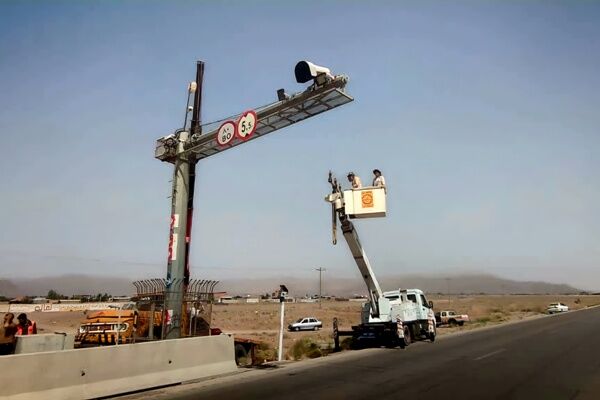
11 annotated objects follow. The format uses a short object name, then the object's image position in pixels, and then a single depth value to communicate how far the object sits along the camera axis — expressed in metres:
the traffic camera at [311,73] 12.98
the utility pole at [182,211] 17.17
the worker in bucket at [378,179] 17.45
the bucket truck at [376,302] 17.44
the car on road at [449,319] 43.03
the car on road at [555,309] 66.38
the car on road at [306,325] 48.47
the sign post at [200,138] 13.34
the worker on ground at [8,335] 11.70
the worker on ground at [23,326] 12.57
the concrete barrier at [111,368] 8.14
